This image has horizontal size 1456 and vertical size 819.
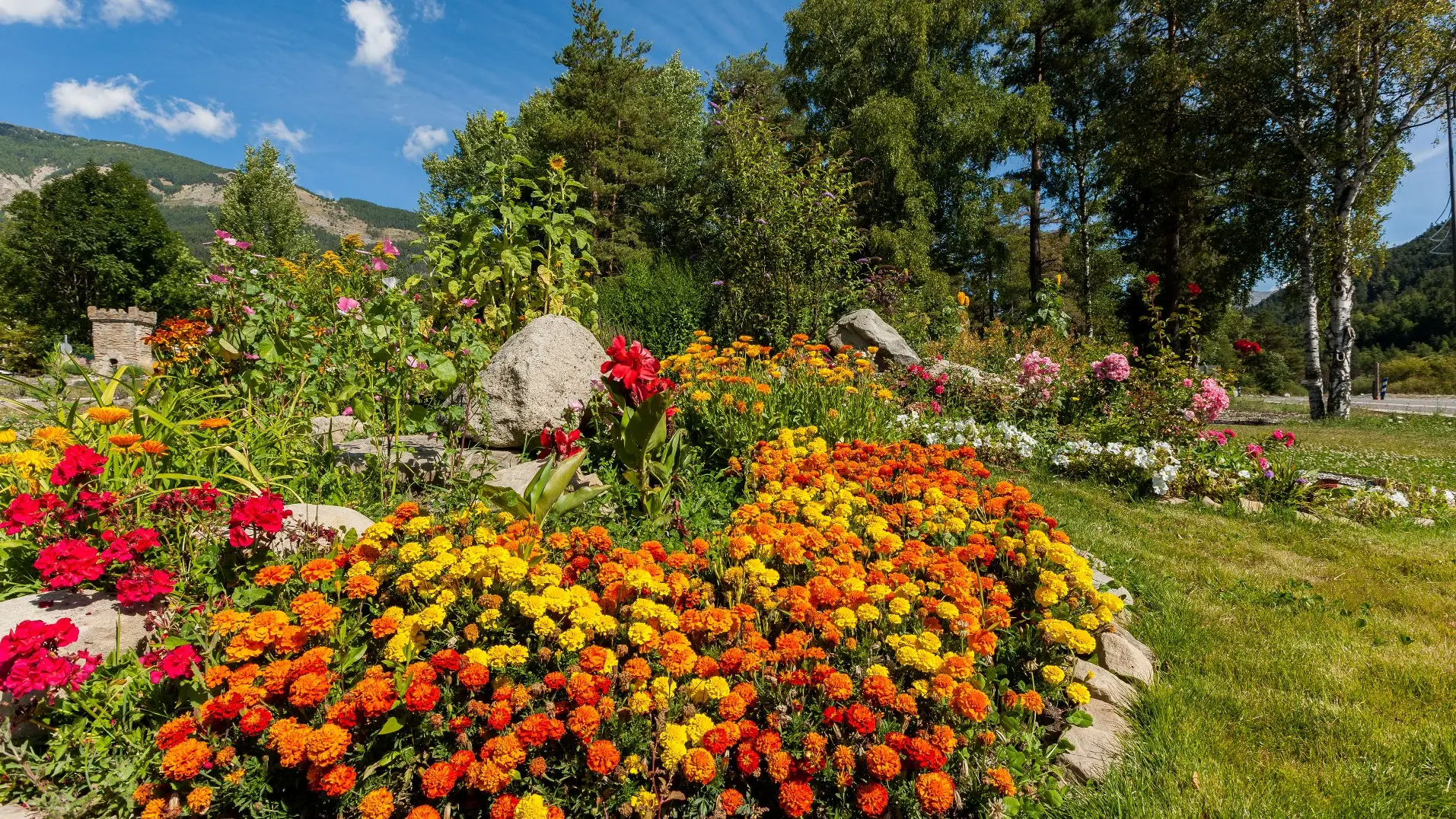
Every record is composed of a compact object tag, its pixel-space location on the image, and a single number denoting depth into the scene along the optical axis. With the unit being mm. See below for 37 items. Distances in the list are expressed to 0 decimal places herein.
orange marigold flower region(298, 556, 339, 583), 1684
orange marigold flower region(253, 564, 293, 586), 1703
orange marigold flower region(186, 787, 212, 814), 1310
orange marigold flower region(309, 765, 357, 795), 1269
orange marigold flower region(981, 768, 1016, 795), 1446
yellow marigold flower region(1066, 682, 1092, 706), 1685
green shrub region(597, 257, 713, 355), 8461
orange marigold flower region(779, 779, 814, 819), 1349
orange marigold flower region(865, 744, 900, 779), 1385
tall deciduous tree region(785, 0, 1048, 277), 16734
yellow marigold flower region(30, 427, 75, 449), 2350
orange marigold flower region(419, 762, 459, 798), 1293
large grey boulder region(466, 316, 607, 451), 4238
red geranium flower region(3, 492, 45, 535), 1788
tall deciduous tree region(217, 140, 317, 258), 25453
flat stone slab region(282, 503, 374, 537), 2268
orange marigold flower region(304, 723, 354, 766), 1291
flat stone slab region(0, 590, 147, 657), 1778
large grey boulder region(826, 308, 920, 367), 8055
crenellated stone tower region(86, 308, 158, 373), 18172
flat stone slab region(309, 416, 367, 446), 3721
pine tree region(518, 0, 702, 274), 18844
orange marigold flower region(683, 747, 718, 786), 1352
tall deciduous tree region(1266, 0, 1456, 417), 9914
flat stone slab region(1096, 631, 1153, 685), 2260
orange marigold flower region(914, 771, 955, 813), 1351
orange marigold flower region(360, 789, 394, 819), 1270
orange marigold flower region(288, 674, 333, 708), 1360
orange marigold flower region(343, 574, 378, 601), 1692
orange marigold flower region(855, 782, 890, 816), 1366
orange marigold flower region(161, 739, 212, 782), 1295
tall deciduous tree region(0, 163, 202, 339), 23328
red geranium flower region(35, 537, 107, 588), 1692
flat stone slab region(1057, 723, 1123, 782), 1770
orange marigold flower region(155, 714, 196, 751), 1365
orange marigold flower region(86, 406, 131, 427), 2209
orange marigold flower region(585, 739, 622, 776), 1339
